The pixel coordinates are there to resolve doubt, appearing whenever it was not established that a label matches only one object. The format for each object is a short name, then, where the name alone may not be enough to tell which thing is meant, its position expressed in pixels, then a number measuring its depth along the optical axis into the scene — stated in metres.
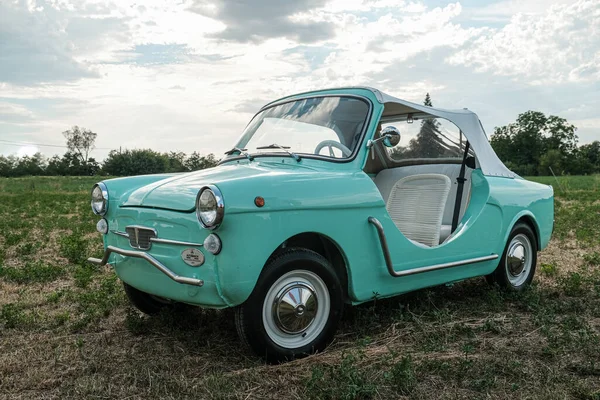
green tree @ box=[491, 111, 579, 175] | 81.06
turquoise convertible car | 3.51
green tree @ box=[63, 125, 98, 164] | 104.00
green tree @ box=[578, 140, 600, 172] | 76.17
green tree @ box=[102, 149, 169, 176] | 64.31
